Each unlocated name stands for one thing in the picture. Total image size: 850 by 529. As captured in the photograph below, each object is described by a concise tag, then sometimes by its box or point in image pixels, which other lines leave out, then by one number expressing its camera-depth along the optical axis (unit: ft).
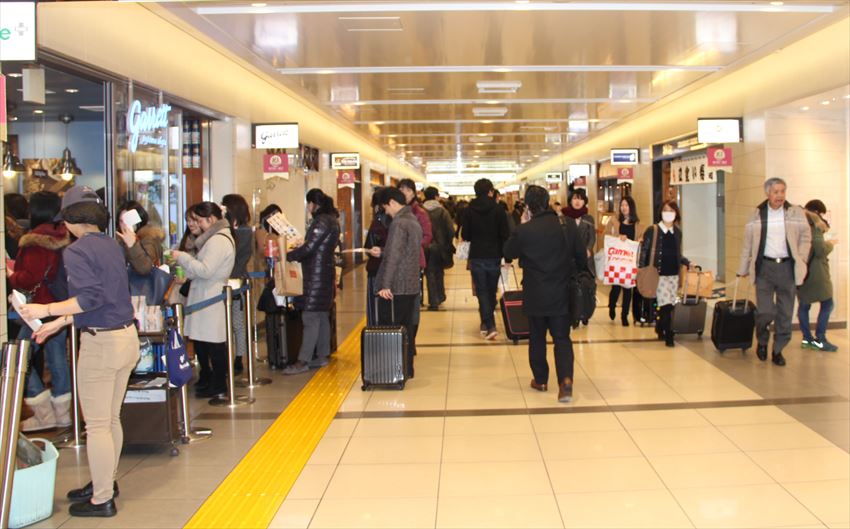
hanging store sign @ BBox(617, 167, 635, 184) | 53.36
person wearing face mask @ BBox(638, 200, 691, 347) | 27.12
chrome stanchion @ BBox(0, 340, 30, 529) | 10.75
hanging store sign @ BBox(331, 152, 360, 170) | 53.42
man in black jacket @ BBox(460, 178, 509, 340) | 29.37
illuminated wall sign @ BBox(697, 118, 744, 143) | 34.42
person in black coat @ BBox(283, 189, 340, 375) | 23.50
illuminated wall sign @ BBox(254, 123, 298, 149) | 34.27
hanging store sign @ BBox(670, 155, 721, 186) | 38.22
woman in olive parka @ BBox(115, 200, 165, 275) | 16.51
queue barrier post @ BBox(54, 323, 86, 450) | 16.37
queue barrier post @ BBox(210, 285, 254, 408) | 19.60
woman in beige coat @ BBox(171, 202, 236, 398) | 19.21
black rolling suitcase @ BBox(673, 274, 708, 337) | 27.58
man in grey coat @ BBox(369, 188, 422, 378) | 21.80
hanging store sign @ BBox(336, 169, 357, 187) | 55.26
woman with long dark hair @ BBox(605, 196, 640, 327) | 31.89
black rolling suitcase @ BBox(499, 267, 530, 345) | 27.68
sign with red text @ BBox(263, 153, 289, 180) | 34.40
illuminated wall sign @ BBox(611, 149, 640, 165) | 52.60
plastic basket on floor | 12.33
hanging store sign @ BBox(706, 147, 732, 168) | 35.32
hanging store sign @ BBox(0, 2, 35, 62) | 13.12
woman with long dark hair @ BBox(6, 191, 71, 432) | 17.76
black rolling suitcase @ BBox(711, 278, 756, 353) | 25.44
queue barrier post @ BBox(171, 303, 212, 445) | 16.53
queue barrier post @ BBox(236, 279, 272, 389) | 21.88
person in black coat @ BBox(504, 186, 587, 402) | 19.54
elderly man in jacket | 23.27
